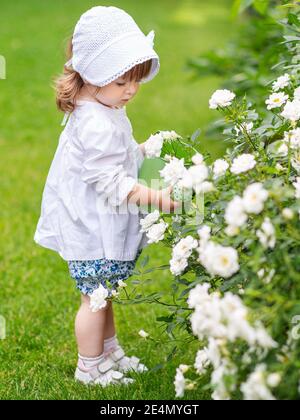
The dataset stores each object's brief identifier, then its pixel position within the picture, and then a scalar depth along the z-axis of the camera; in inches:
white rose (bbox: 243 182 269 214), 79.5
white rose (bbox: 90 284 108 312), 104.6
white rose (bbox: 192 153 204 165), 90.6
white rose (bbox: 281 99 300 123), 98.6
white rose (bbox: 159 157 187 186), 94.5
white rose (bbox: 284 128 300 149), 93.2
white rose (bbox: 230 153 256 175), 89.3
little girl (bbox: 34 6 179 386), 108.4
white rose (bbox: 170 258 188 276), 95.3
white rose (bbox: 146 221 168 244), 101.0
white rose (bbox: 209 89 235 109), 101.9
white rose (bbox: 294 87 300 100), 103.9
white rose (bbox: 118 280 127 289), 108.7
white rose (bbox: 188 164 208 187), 87.4
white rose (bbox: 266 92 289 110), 103.2
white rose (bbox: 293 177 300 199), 87.1
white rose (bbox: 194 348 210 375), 89.1
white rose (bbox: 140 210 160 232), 103.0
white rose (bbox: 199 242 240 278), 78.7
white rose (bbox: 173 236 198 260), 94.7
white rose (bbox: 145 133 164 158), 106.5
